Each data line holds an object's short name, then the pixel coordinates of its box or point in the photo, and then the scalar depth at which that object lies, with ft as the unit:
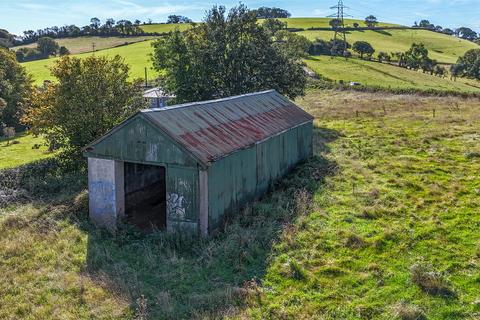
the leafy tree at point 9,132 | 128.36
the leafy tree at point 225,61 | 104.78
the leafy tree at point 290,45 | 118.21
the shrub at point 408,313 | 31.04
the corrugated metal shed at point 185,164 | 45.29
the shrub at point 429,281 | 34.17
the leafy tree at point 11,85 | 140.15
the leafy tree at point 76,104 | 67.36
